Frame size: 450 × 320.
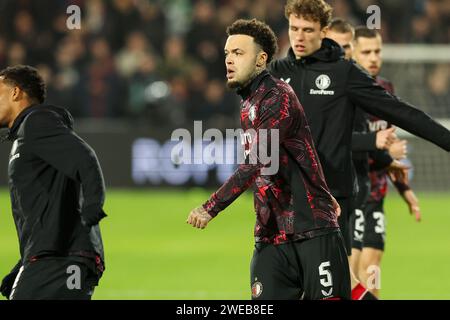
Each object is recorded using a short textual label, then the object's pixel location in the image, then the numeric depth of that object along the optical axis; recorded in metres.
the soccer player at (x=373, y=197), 18.22
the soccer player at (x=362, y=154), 15.52
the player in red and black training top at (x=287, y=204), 12.52
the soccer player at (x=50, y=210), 11.85
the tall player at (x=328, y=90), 14.41
